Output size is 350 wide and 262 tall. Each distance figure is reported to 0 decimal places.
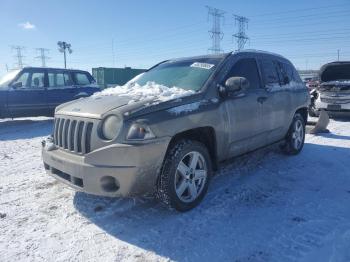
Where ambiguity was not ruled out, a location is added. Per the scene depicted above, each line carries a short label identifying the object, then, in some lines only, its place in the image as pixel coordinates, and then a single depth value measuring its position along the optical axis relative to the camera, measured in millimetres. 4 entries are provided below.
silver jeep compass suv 3357
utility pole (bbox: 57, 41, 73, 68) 47812
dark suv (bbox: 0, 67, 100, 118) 10508
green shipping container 32344
